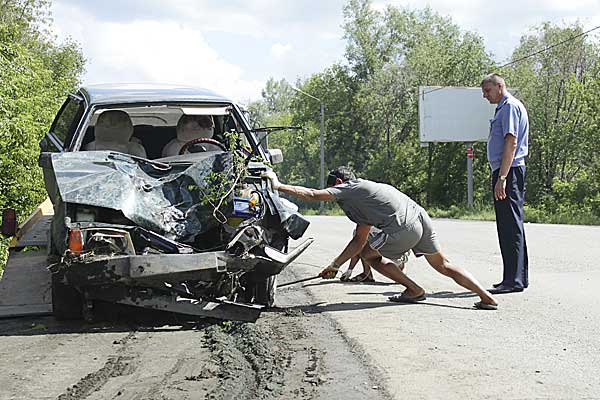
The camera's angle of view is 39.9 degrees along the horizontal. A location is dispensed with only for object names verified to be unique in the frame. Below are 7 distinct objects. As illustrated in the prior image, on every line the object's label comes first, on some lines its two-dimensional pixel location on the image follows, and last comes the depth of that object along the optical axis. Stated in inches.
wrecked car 250.7
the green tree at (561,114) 1429.6
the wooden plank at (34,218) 354.9
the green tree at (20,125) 507.8
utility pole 2135.1
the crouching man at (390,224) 293.0
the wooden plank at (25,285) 295.3
